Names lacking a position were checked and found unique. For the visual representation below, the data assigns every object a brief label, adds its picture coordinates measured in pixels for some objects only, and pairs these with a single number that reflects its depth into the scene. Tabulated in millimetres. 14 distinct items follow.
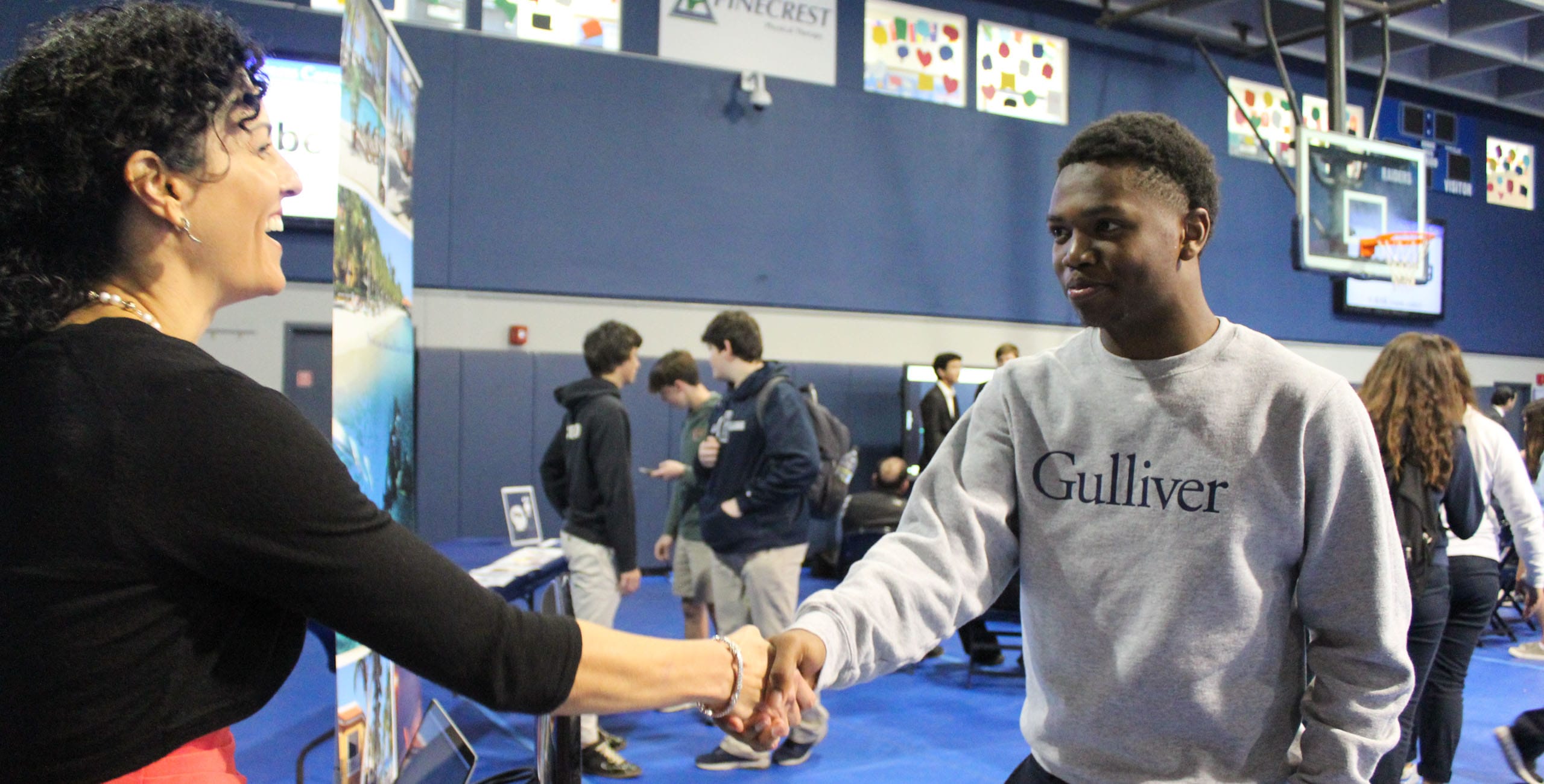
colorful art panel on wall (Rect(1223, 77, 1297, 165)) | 11609
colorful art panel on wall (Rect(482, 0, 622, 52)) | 8477
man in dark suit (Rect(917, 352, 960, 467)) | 8383
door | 7730
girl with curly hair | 3203
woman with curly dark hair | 963
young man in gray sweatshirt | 1432
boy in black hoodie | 4332
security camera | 9195
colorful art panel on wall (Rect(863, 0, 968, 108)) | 9820
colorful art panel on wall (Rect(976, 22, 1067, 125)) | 10297
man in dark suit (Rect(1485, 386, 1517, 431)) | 8297
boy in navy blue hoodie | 4215
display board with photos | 2744
